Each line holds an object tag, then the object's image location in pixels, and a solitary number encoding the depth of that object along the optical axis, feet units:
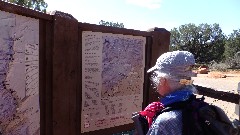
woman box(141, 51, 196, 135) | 4.04
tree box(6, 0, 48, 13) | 75.34
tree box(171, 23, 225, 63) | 132.03
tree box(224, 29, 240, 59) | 118.87
